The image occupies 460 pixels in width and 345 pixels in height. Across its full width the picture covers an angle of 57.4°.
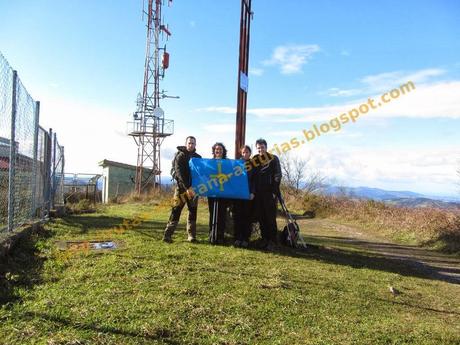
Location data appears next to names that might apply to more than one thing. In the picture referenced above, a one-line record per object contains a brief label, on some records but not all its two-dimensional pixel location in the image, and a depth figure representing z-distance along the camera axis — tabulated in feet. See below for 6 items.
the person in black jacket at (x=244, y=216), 24.61
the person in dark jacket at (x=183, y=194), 24.18
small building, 93.86
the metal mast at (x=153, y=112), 99.91
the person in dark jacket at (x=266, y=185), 24.62
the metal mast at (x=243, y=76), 33.30
